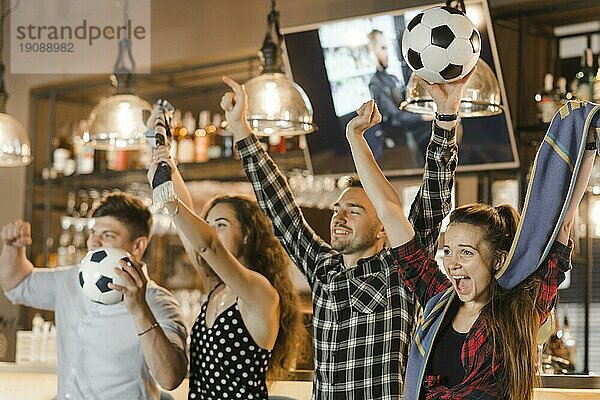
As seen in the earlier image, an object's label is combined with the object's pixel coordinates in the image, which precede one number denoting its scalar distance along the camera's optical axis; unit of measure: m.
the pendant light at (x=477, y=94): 3.45
